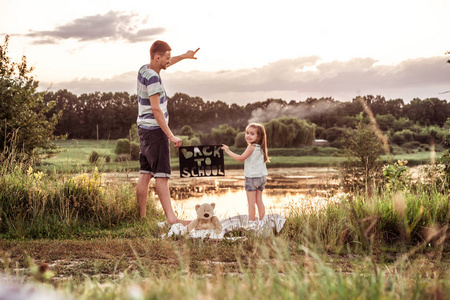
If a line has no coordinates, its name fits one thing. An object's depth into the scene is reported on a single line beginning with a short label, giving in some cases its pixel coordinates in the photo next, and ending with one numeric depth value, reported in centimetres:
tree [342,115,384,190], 1272
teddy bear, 577
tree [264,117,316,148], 2797
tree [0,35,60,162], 1062
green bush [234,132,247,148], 2948
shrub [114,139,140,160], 2495
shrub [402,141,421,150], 3222
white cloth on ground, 558
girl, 605
